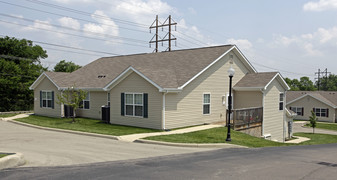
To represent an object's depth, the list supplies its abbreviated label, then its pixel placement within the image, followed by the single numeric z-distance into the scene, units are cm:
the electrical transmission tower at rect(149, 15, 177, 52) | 3666
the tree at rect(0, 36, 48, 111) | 3778
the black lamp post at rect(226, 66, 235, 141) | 1496
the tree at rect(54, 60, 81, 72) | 5072
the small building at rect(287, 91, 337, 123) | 4612
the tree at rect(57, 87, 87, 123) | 2138
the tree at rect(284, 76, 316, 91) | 9866
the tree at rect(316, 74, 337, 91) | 11551
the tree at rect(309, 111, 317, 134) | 3441
